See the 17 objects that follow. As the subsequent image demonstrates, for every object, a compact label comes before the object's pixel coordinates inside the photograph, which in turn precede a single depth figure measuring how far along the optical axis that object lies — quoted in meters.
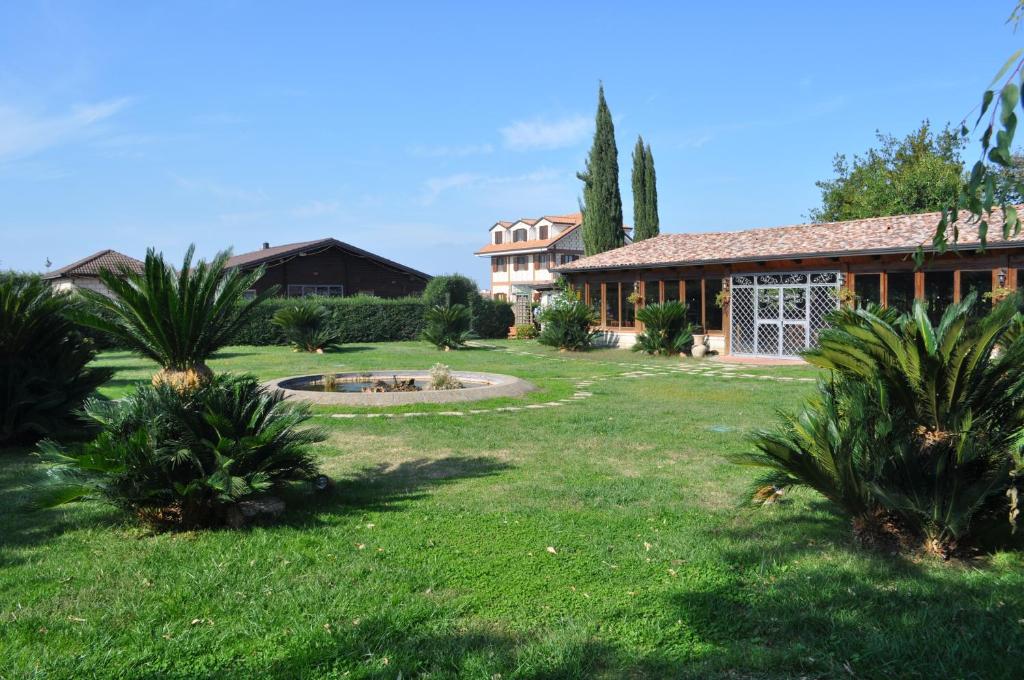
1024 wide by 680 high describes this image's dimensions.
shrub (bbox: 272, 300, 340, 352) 23.91
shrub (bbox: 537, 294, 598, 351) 23.98
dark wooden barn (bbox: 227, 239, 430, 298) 34.70
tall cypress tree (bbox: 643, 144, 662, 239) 43.47
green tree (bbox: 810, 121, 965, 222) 32.59
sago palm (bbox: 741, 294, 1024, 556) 4.35
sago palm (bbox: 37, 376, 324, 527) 4.97
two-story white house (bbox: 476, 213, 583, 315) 63.47
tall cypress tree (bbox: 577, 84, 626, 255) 38.25
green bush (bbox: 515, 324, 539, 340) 31.75
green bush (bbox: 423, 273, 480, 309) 33.16
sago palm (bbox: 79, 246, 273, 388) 5.78
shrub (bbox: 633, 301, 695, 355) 22.23
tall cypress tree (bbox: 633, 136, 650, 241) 43.66
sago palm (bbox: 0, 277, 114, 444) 8.16
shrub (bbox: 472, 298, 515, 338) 33.47
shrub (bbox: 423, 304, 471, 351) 24.30
